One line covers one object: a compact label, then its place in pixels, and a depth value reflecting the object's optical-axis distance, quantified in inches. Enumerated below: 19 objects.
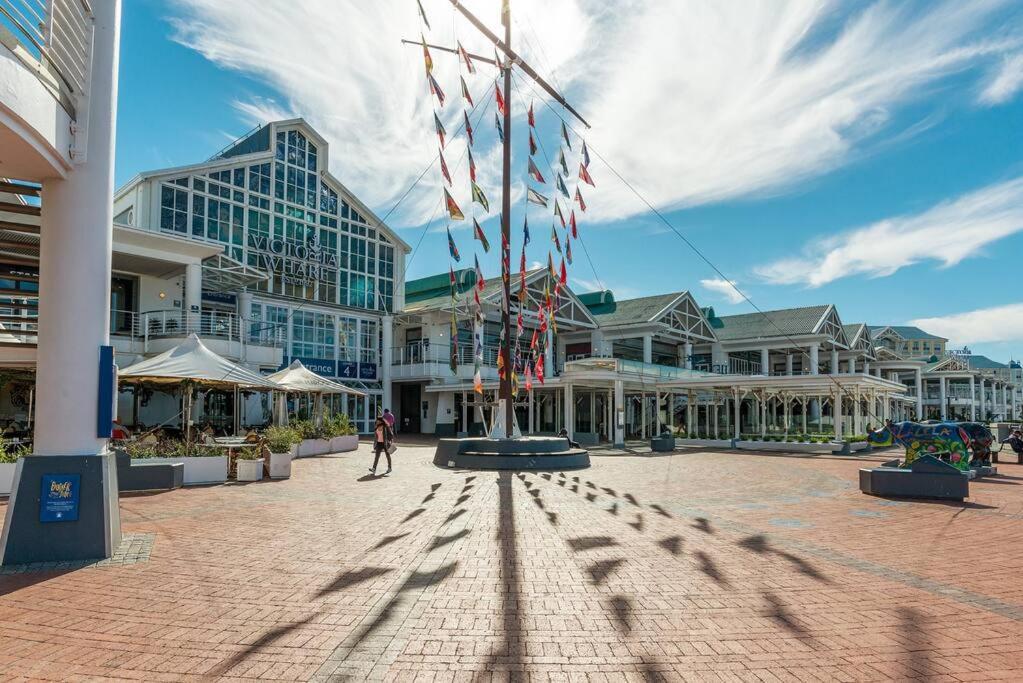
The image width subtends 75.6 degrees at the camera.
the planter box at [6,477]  450.9
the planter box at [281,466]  559.8
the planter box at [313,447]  806.2
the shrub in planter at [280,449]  561.3
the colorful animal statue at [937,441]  499.8
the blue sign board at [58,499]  264.7
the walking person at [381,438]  610.2
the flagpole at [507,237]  682.8
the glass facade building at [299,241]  1137.4
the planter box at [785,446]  979.3
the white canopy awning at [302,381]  866.1
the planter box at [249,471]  542.0
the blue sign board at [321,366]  1290.6
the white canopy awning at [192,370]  581.6
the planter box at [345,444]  898.7
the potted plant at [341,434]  900.6
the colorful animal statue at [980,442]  648.4
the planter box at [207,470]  518.0
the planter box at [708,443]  1081.4
